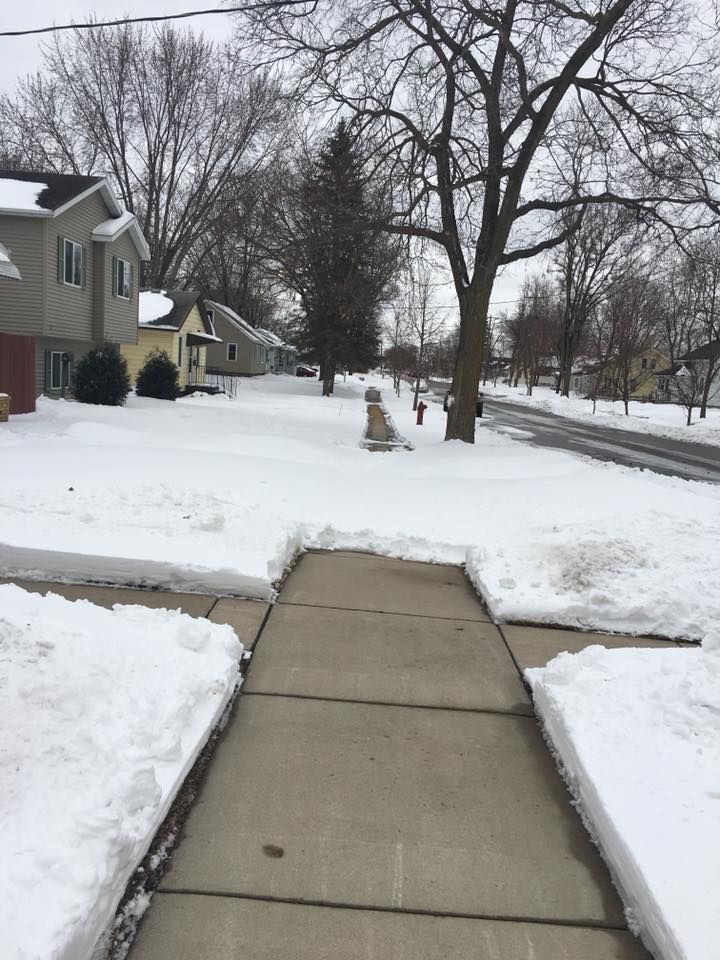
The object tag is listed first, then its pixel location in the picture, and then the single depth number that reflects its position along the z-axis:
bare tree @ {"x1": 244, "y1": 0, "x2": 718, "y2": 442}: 14.12
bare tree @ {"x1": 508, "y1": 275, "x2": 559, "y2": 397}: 73.31
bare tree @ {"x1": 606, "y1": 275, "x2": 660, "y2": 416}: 37.03
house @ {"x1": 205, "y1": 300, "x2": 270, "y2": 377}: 52.31
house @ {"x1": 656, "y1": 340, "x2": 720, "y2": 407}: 33.00
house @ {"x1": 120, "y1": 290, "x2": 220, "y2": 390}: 31.06
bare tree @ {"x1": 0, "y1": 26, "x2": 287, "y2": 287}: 37.66
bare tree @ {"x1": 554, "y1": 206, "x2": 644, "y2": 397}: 52.00
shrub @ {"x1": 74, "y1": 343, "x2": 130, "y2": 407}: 20.77
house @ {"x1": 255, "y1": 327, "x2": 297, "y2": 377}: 64.81
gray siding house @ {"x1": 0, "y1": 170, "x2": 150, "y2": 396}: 19.56
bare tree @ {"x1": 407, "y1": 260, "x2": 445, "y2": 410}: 34.00
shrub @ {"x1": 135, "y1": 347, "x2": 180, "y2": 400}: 26.02
